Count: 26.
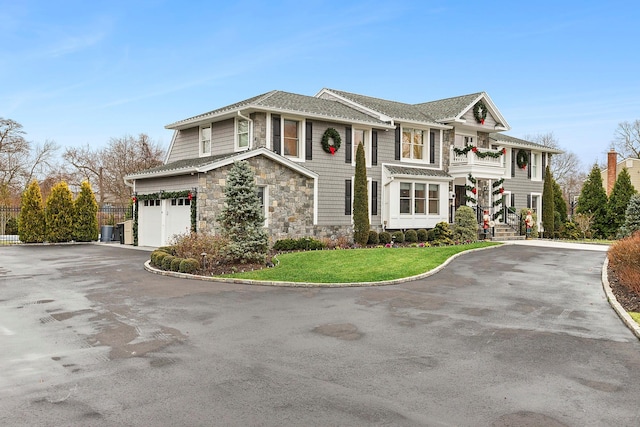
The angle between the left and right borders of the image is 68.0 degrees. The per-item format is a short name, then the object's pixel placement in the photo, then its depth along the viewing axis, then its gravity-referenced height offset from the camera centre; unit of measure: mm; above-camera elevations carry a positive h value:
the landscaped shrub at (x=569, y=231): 28625 -691
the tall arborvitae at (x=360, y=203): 21203 +751
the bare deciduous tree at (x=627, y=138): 57719 +10186
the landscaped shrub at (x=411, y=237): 23234 -848
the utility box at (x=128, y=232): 24562 -633
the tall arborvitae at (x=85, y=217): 26875 +164
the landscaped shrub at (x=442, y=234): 22109 -695
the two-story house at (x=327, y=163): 19891 +2751
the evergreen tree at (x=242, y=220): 14234 -8
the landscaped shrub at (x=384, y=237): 22259 -822
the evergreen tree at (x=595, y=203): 30047 +1075
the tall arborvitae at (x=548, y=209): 28297 +641
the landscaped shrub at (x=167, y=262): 13961 -1247
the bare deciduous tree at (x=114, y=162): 46531 +6037
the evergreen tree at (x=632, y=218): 24672 +83
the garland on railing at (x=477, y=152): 26594 +3886
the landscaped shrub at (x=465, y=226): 22922 -310
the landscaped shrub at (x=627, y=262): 10242 -1048
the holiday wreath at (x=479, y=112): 27406 +6258
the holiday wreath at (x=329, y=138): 22062 +3714
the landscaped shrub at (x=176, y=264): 13588 -1267
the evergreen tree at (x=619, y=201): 28692 +1126
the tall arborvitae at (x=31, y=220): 26234 -8
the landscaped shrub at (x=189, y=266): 13250 -1296
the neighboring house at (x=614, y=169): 42031 +4758
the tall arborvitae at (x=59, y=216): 26344 +215
